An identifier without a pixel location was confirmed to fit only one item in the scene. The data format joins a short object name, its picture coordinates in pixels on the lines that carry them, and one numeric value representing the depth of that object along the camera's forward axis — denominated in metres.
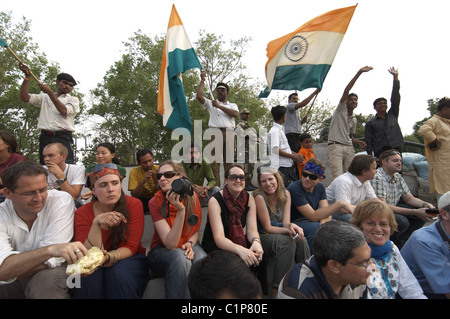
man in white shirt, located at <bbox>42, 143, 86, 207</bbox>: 3.11
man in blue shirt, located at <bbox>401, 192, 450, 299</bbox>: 2.20
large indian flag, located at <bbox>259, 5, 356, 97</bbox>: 5.30
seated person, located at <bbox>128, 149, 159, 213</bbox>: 3.97
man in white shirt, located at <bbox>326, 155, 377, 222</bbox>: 3.58
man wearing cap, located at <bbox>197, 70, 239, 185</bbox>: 5.73
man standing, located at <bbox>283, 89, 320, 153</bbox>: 5.85
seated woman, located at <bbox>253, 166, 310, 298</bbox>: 2.78
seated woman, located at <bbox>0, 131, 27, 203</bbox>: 3.29
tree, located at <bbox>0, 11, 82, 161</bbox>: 17.45
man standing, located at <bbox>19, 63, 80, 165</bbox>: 4.34
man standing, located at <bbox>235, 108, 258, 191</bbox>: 6.27
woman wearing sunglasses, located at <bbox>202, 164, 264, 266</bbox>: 2.72
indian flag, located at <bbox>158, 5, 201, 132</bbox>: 4.93
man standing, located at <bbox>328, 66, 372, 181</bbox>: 5.46
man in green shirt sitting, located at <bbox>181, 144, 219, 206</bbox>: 4.38
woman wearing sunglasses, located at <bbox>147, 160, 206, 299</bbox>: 2.26
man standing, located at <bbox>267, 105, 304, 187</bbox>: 4.85
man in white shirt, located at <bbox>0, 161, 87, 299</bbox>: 1.88
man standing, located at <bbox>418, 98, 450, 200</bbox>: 4.73
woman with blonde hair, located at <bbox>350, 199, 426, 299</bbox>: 2.14
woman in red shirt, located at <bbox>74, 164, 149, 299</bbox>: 2.11
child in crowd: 5.32
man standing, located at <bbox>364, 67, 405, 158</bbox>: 5.41
